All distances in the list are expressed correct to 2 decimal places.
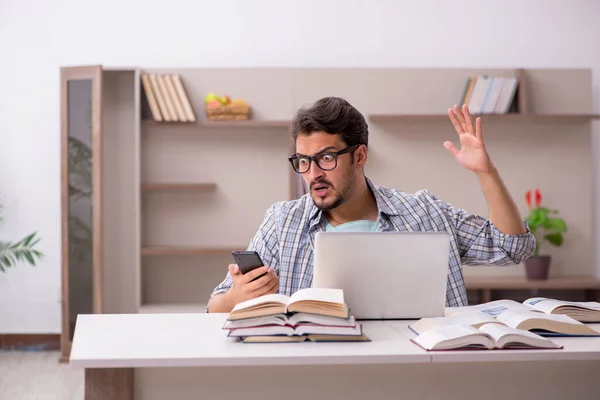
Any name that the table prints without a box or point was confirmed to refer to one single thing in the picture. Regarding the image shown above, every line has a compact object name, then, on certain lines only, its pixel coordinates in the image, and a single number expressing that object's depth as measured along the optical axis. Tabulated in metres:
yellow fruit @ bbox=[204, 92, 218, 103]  4.57
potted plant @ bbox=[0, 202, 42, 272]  4.71
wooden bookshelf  4.69
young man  2.38
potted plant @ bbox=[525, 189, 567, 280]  4.54
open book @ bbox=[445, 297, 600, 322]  1.97
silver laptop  1.87
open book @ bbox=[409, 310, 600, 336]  1.76
